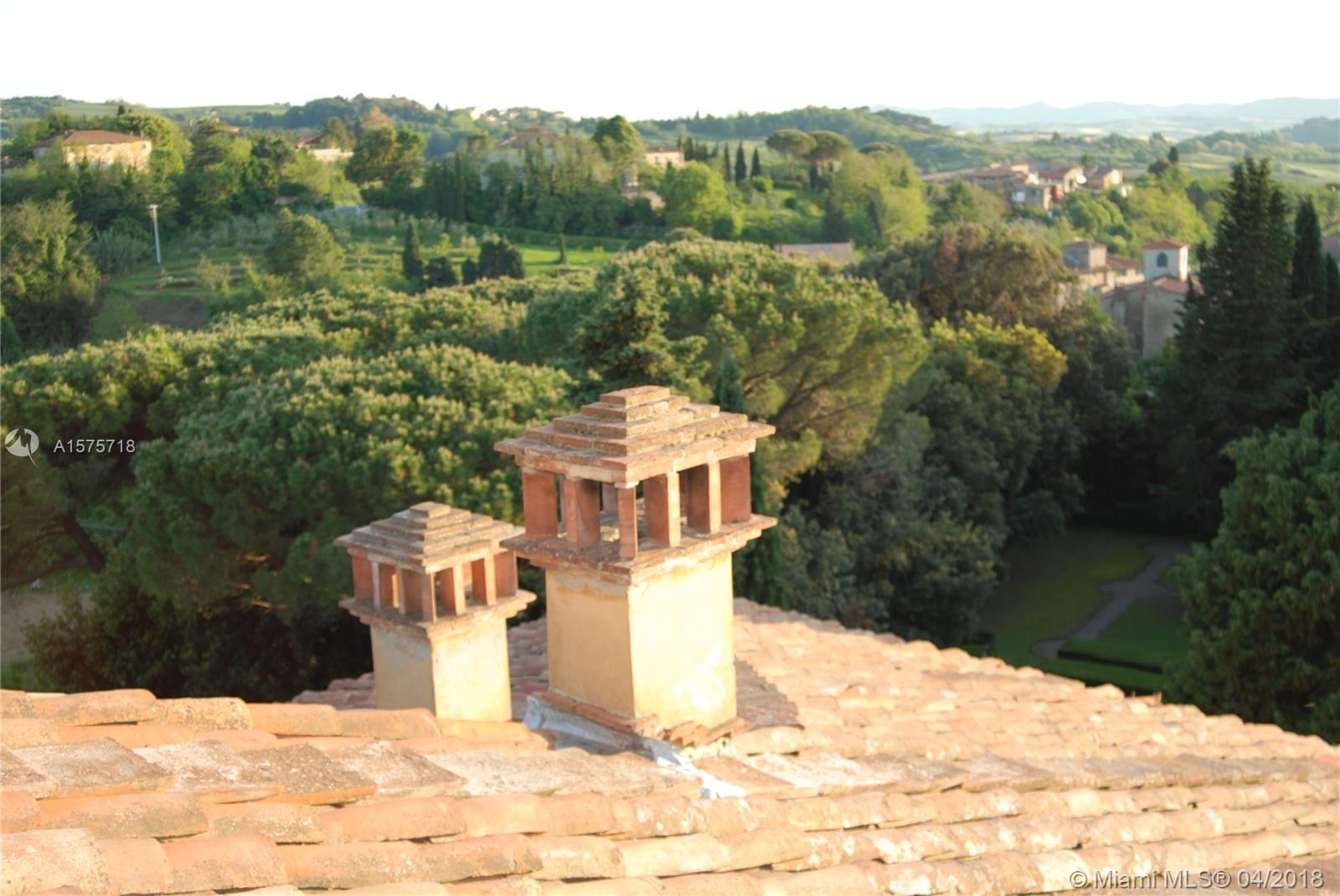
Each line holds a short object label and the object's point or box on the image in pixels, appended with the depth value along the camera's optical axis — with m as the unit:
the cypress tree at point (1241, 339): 29.20
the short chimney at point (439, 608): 7.94
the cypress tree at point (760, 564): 18.77
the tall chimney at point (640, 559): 5.69
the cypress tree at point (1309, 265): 30.06
